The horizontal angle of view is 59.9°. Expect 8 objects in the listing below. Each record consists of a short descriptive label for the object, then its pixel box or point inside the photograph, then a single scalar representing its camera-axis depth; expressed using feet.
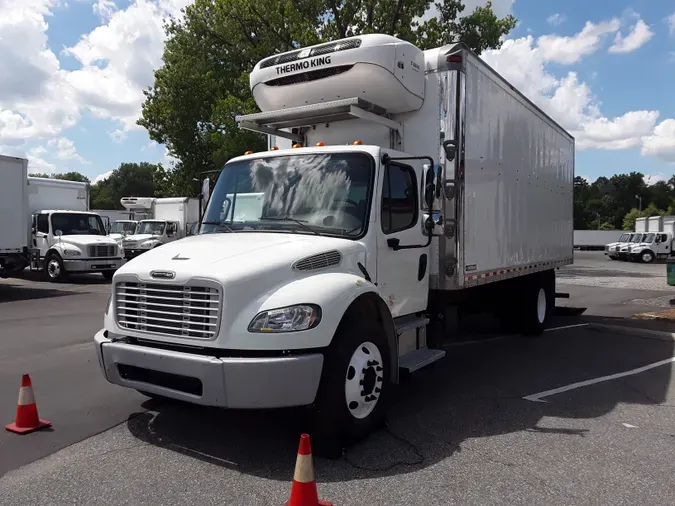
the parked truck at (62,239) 62.08
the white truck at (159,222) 84.64
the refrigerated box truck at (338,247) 13.70
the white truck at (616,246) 127.44
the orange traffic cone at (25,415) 16.19
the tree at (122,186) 335.06
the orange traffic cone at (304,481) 11.09
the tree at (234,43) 78.12
